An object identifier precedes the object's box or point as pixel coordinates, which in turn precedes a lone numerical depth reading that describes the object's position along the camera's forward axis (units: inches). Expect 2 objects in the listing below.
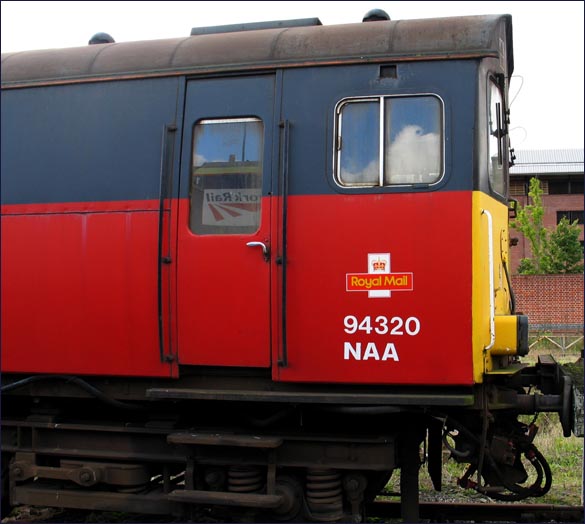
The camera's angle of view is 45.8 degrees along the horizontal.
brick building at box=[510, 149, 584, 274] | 1521.9
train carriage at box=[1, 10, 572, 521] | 188.2
